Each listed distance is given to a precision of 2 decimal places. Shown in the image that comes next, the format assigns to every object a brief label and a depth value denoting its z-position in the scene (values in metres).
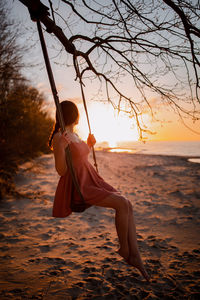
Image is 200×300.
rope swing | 1.99
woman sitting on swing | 2.13
